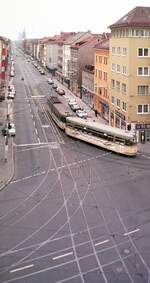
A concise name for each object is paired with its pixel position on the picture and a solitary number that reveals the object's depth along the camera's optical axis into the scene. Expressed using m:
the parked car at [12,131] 65.36
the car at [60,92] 116.62
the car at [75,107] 89.10
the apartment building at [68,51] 134.88
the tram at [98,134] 54.03
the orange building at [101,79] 80.81
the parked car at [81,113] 81.34
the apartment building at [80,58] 112.81
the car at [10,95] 105.36
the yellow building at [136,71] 62.88
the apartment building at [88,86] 96.88
